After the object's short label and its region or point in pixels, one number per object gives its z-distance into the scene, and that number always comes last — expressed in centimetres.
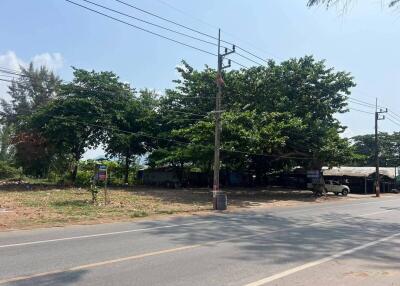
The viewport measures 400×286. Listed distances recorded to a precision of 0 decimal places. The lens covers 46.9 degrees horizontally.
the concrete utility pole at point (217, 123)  2563
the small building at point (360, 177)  5484
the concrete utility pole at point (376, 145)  4766
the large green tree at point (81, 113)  3850
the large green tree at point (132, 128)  4128
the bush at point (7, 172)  5331
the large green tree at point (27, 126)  4016
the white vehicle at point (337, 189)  4797
